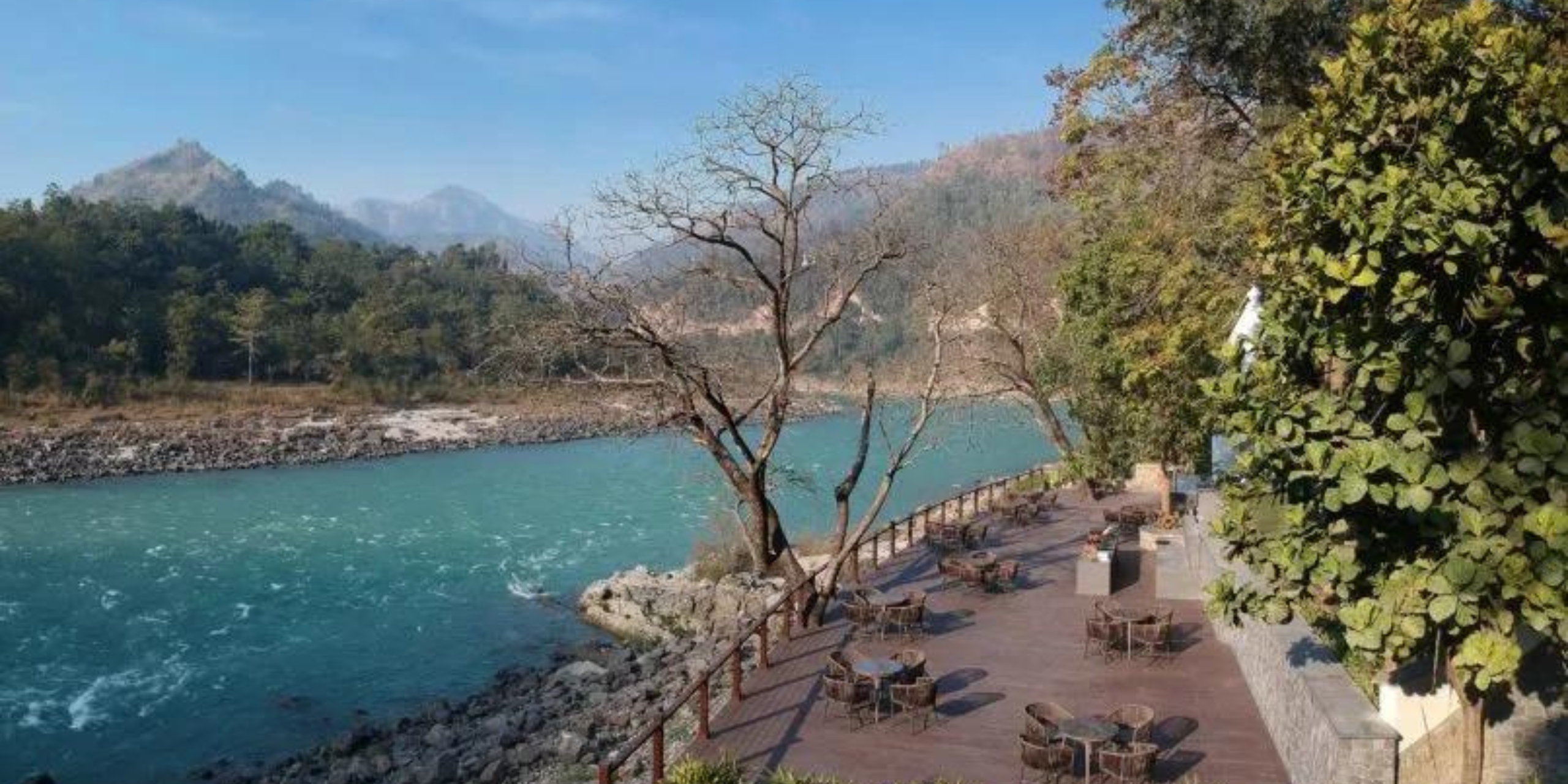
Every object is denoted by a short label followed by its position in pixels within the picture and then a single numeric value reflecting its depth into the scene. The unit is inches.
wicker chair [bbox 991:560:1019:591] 663.1
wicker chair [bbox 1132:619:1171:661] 500.7
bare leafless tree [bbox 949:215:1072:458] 1147.3
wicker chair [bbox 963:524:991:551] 780.0
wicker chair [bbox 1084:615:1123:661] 510.9
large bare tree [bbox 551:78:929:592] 608.1
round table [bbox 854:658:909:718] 436.5
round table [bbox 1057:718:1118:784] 365.7
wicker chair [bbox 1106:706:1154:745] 383.9
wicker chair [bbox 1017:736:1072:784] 363.9
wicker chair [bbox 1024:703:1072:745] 377.1
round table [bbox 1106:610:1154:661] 506.0
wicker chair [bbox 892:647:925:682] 456.4
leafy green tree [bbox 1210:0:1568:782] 223.5
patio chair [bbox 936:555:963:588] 668.1
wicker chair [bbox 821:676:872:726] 433.4
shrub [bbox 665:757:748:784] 357.1
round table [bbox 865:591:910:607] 573.9
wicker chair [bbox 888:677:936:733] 429.4
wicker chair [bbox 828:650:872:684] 446.0
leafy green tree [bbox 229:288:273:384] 3021.7
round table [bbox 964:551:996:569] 662.2
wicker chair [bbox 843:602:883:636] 567.2
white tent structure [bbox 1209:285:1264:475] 282.4
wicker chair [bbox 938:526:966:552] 768.3
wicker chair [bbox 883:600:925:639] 563.2
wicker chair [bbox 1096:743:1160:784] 357.7
